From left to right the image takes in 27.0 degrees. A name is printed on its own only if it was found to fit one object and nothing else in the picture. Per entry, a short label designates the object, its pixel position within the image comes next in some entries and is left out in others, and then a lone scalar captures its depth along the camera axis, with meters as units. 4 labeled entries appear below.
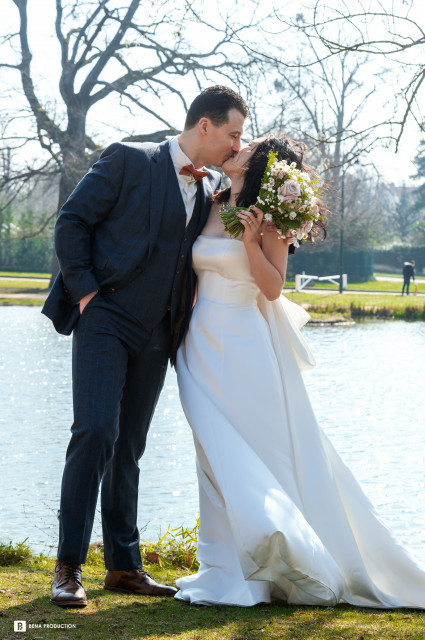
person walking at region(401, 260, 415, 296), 36.09
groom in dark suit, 3.67
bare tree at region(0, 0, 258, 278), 28.08
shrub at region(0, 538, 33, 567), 4.89
